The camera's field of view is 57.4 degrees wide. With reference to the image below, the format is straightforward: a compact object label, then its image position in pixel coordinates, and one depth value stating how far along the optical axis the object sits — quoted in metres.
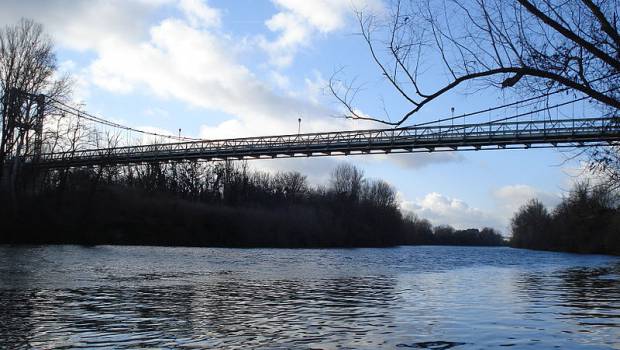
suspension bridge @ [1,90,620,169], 44.44
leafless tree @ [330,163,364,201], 107.12
